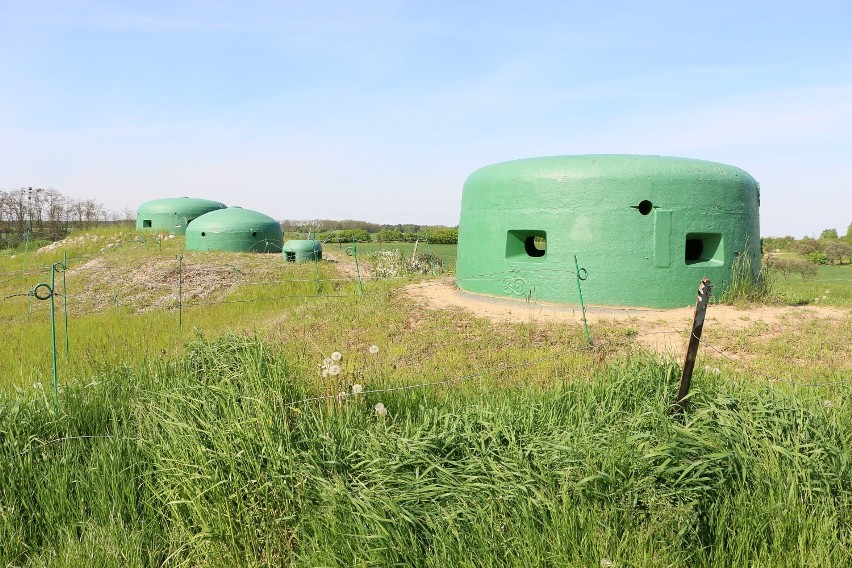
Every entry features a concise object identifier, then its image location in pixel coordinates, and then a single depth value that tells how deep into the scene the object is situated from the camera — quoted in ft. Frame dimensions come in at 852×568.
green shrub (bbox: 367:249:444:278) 55.88
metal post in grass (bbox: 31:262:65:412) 11.62
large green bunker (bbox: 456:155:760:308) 29.71
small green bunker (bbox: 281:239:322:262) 64.52
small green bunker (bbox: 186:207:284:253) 70.85
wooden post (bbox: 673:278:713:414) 10.79
